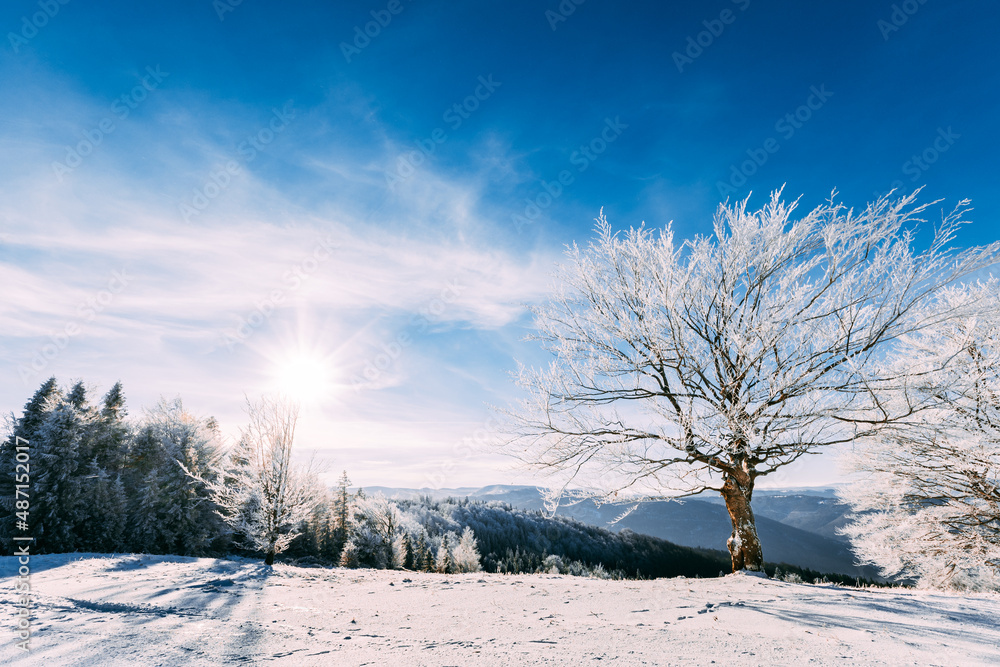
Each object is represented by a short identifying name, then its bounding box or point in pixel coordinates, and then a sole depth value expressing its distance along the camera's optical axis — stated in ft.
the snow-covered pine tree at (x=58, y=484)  59.88
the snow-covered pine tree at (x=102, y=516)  64.08
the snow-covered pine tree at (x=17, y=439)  57.11
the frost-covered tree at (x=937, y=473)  23.58
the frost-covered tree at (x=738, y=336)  23.21
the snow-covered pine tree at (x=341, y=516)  100.79
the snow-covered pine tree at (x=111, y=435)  71.05
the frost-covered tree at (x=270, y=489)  42.11
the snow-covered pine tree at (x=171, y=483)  70.23
